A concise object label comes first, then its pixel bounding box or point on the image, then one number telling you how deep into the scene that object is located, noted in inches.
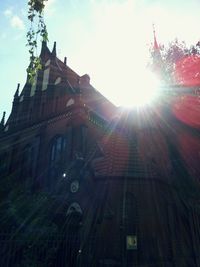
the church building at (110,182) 424.2
